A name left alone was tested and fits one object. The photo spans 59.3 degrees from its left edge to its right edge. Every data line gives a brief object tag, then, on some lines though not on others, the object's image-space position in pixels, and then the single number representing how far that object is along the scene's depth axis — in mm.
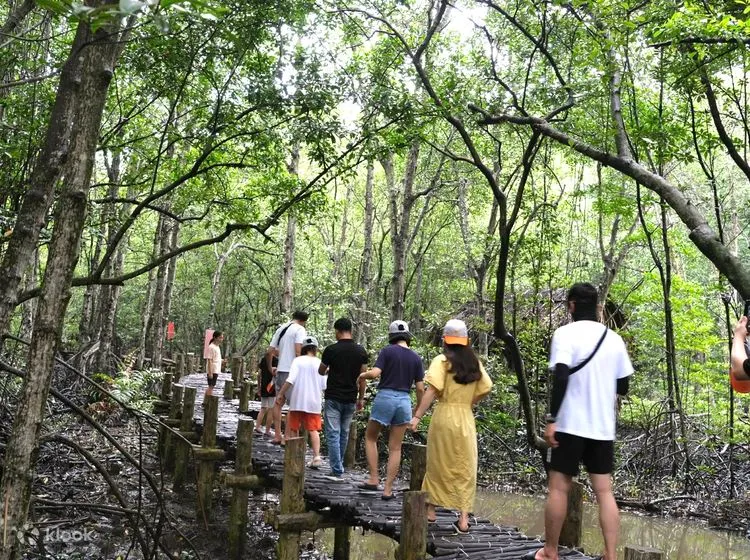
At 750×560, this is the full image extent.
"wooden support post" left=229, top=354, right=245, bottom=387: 16266
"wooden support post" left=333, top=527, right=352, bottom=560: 7841
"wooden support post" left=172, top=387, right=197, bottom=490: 9953
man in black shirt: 6855
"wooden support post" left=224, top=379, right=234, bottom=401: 13352
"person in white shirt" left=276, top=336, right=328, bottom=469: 7230
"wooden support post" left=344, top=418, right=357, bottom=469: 8828
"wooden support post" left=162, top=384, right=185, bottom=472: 11496
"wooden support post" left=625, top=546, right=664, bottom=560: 3715
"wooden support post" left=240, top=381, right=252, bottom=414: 11672
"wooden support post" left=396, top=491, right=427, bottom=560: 4691
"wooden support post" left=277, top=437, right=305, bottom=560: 6051
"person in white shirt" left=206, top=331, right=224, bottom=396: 13481
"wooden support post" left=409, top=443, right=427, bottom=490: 5930
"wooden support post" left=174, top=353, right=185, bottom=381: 16281
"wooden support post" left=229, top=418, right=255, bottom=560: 7945
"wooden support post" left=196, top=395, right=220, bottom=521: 8383
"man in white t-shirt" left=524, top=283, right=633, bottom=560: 4203
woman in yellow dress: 5246
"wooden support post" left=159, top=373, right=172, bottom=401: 13320
